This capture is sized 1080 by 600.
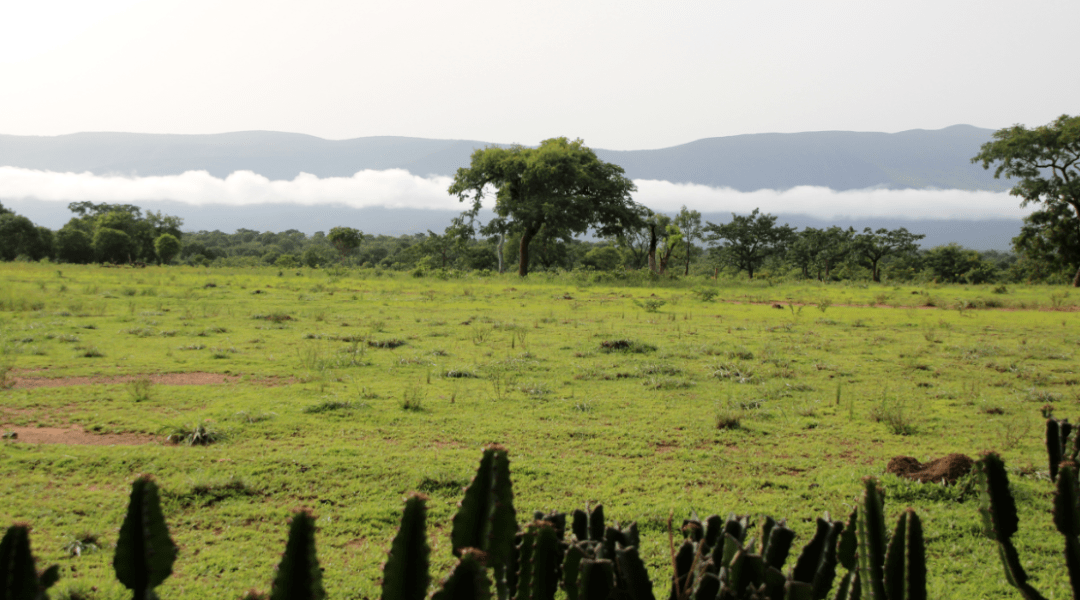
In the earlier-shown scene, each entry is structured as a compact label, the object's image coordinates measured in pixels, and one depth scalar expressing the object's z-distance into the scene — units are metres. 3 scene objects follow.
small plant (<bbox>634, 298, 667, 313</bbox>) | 16.78
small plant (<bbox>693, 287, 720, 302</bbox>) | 20.78
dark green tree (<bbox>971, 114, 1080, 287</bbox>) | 31.91
